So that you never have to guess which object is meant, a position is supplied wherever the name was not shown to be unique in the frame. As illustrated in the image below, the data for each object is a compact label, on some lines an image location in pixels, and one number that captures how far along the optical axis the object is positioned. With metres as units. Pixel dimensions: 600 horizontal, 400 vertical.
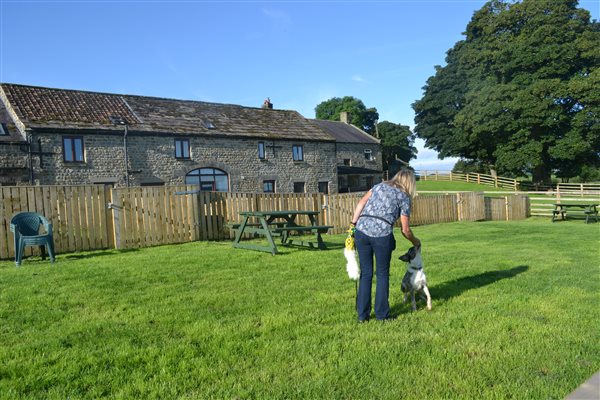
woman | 4.76
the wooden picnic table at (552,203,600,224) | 20.05
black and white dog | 5.26
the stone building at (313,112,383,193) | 40.06
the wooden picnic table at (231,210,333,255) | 9.85
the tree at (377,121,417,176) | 63.47
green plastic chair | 8.94
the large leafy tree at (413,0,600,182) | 35.88
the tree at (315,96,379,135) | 66.68
